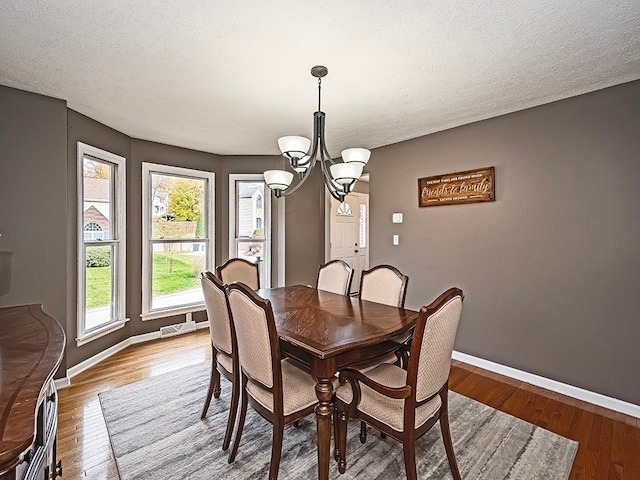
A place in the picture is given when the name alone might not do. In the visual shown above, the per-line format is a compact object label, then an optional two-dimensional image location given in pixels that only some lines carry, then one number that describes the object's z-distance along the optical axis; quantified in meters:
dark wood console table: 0.70
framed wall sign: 3.21
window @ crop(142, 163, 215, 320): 3.99
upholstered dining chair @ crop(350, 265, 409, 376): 2.56
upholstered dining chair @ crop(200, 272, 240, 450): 2.01
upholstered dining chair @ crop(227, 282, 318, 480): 1.63
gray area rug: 1.80
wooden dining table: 1.62
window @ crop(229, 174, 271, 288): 4.54
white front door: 5.72
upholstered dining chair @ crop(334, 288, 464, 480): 1.49
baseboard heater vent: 4.08
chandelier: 2.20
